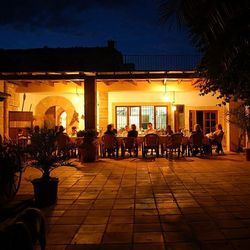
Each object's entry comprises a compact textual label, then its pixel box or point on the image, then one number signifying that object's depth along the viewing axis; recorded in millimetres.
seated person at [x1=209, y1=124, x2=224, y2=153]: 12319
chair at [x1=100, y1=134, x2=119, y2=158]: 11688
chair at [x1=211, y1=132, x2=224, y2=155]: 12398
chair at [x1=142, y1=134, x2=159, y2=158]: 11617
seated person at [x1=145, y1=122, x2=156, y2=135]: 13181
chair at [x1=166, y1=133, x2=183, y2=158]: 11609
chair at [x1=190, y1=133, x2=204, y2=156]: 11664
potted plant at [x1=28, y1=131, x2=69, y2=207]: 5309
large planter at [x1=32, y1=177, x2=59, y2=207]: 5332
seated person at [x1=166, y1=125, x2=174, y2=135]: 12456
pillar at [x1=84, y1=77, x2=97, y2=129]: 12188
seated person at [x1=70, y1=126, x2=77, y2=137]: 13803
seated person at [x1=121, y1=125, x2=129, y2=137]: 12747
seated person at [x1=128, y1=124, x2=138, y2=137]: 12031
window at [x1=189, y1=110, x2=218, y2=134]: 16109
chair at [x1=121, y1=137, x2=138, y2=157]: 11852
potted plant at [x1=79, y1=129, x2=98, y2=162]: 10812
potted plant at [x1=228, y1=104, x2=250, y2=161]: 10164
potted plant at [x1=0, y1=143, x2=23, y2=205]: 4721
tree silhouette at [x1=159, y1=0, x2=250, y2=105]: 3465
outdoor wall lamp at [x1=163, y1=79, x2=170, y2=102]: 14234
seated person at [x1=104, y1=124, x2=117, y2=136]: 11848
